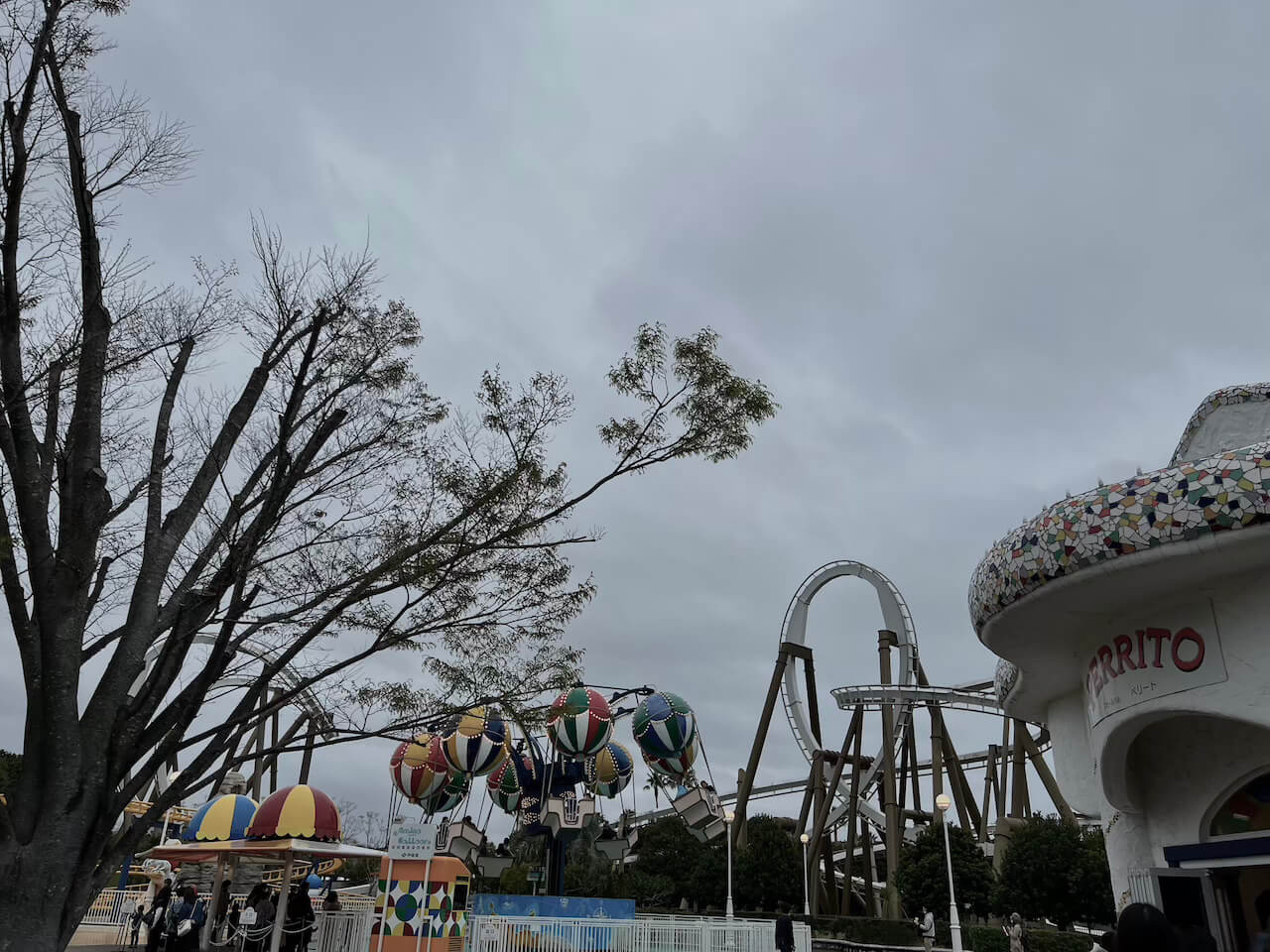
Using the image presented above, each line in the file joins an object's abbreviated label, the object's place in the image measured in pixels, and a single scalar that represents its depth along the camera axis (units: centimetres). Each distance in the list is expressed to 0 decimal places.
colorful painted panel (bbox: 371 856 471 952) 1359
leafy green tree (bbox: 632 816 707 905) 3816
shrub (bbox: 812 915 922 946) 2486
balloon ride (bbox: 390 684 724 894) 1856
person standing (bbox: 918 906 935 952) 2084
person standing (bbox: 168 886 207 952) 1480
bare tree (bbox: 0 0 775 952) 581
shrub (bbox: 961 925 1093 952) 2006
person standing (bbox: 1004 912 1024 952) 1755
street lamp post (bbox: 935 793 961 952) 1653
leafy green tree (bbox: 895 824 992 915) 2698
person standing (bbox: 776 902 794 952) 1639
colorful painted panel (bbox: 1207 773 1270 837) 736
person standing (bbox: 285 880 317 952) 1497
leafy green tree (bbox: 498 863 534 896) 2959
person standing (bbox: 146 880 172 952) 1566
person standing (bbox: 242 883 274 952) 1440
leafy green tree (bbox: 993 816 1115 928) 2400
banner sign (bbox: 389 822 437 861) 1363
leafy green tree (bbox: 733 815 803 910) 3638
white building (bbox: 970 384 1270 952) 648
